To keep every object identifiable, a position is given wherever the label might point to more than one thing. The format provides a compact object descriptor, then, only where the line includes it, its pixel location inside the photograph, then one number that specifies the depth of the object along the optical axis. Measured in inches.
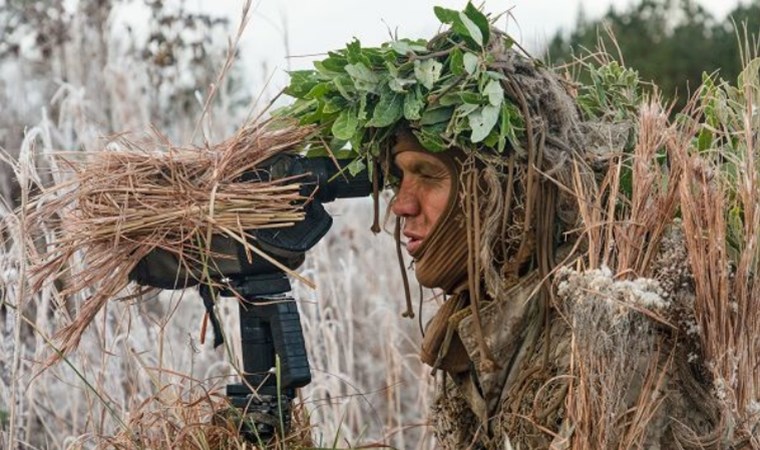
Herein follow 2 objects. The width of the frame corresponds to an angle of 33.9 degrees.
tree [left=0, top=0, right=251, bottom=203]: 182.5
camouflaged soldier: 82.4
